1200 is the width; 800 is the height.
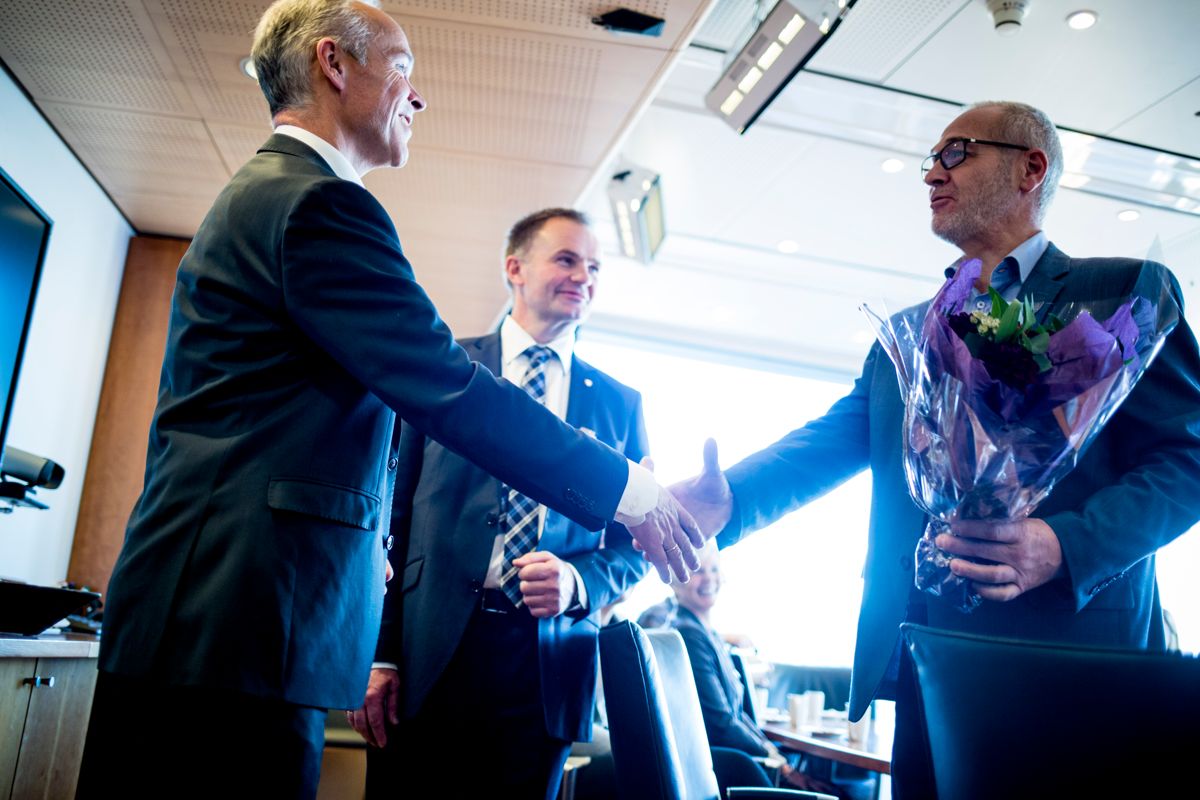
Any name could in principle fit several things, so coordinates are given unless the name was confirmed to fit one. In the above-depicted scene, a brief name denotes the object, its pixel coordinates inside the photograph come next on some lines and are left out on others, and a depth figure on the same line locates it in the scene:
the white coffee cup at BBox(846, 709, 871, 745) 4.02
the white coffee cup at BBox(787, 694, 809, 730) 4.66
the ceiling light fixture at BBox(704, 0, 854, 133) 3.52
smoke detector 3.98
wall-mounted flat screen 2.96
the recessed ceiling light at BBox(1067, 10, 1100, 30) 4.06
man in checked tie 1.83
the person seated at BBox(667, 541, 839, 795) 3.85
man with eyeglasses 1.37
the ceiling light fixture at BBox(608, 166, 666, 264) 5.45
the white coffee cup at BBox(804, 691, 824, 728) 4.80
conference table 3.30
